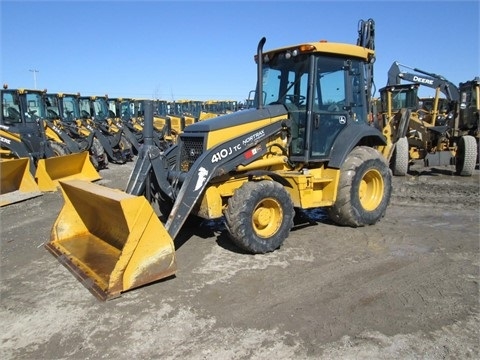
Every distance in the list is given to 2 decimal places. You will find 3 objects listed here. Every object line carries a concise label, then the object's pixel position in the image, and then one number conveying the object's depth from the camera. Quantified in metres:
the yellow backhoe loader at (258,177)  4.20
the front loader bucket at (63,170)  9.38
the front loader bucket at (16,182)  8.48
